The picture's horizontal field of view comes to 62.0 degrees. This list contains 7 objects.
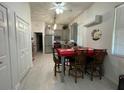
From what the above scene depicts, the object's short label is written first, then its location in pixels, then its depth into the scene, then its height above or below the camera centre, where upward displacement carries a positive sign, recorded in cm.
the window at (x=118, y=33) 292 +20
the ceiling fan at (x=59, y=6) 394 +130
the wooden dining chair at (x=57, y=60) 372 -74
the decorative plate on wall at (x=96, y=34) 408 +23
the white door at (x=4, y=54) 198 -28
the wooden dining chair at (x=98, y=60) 336 -68
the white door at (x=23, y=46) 308 -21
